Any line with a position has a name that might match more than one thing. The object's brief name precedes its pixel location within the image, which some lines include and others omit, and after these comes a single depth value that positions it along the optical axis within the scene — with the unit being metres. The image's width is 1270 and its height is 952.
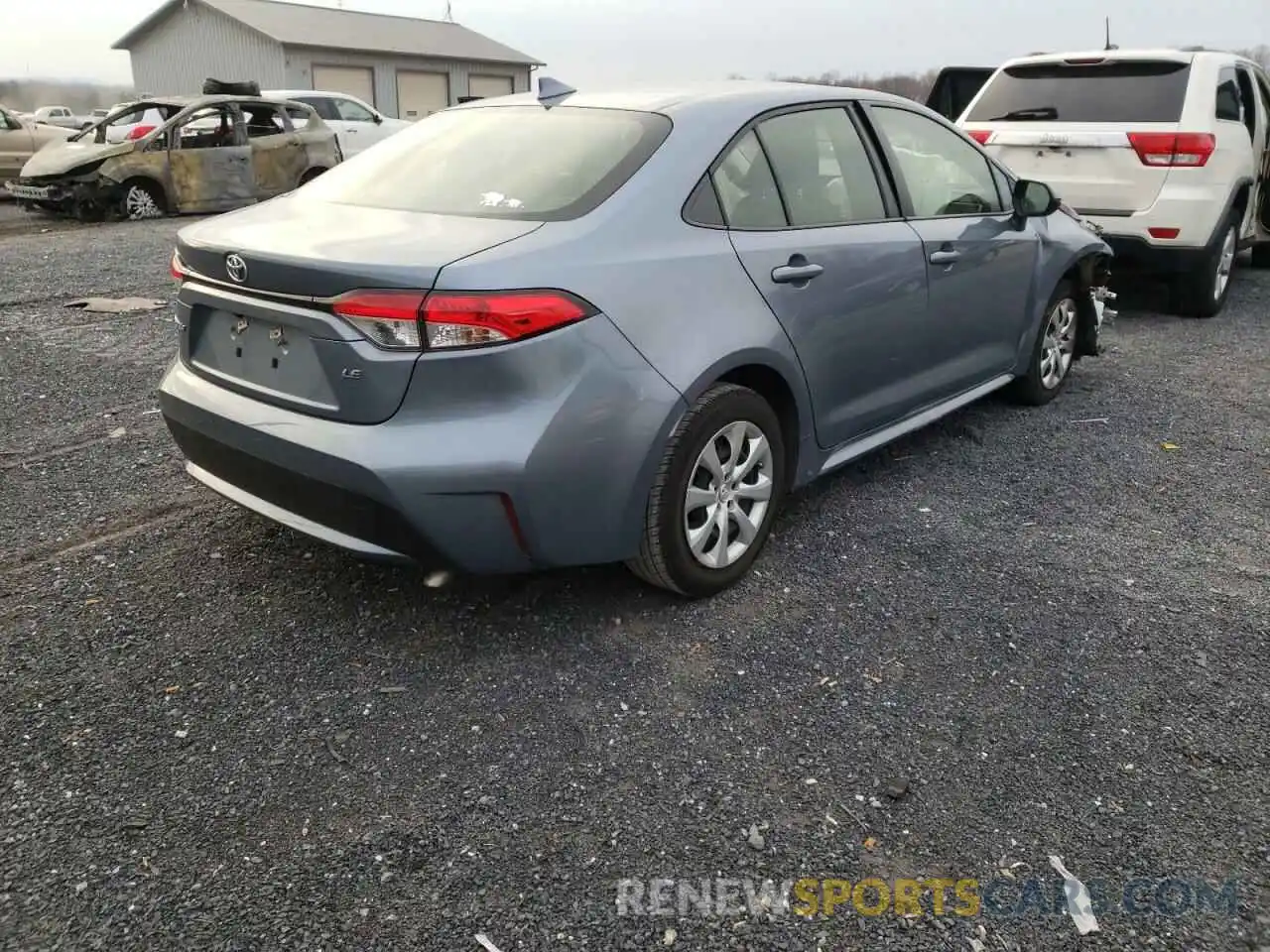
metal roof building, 29.89
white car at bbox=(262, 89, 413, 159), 16.80
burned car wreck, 11.84
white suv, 6.84
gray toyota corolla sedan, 2.65
